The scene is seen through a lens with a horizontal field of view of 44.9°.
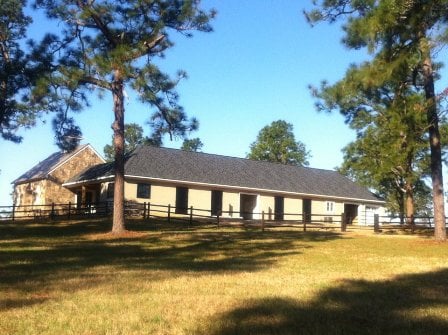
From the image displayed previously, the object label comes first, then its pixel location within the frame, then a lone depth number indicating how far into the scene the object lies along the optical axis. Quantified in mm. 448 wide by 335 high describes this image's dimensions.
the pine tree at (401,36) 16844
